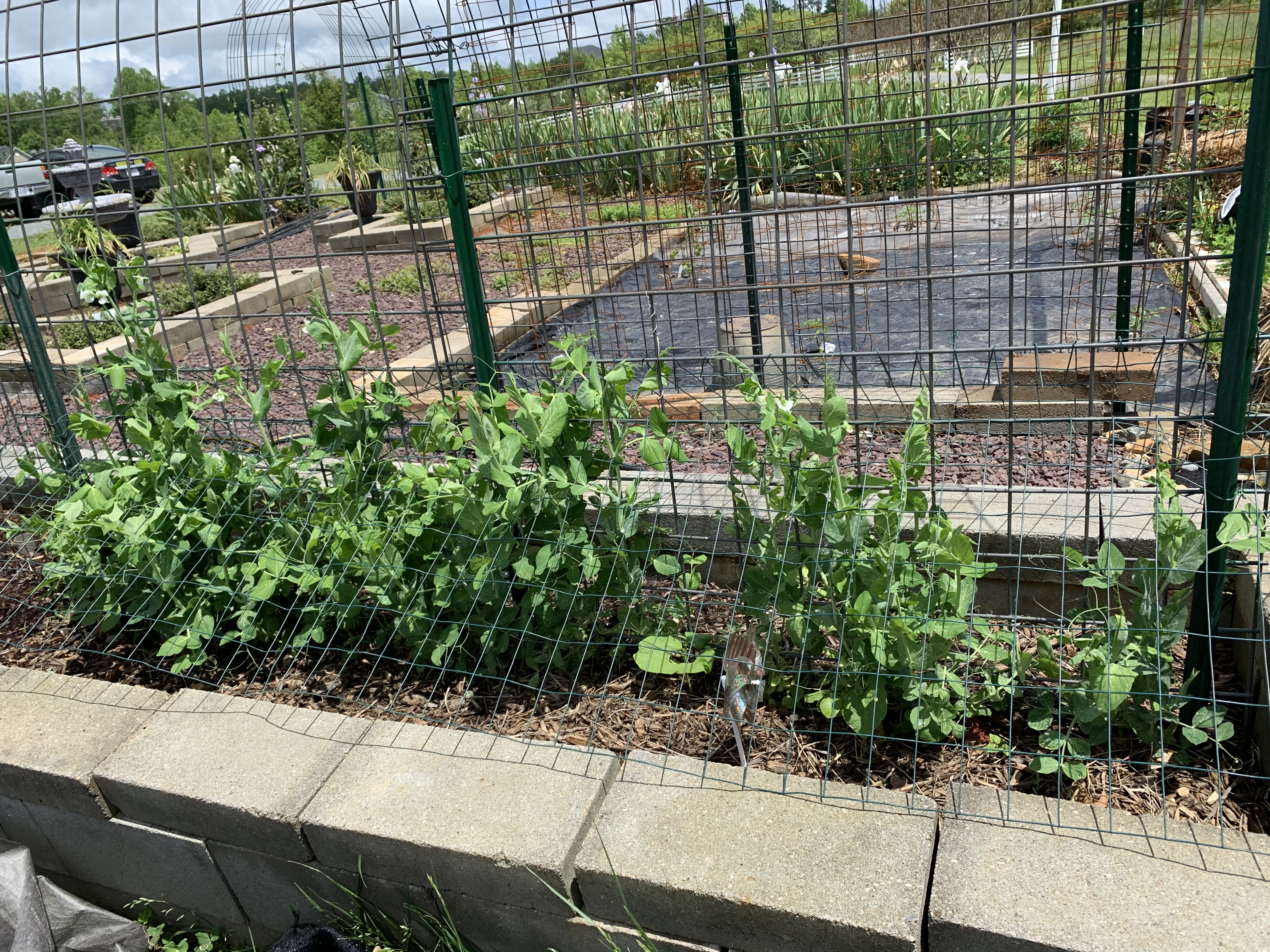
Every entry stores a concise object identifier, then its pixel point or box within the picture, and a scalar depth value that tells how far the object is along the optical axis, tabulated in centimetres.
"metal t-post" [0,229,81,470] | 372
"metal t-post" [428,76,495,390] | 276
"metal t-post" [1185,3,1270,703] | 188
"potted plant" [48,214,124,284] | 324
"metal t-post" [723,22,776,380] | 406
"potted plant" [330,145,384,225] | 976
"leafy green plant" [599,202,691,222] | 821
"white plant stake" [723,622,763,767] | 209
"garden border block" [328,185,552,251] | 879
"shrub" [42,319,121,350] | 707
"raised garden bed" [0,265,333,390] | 610
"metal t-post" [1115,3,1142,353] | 359
